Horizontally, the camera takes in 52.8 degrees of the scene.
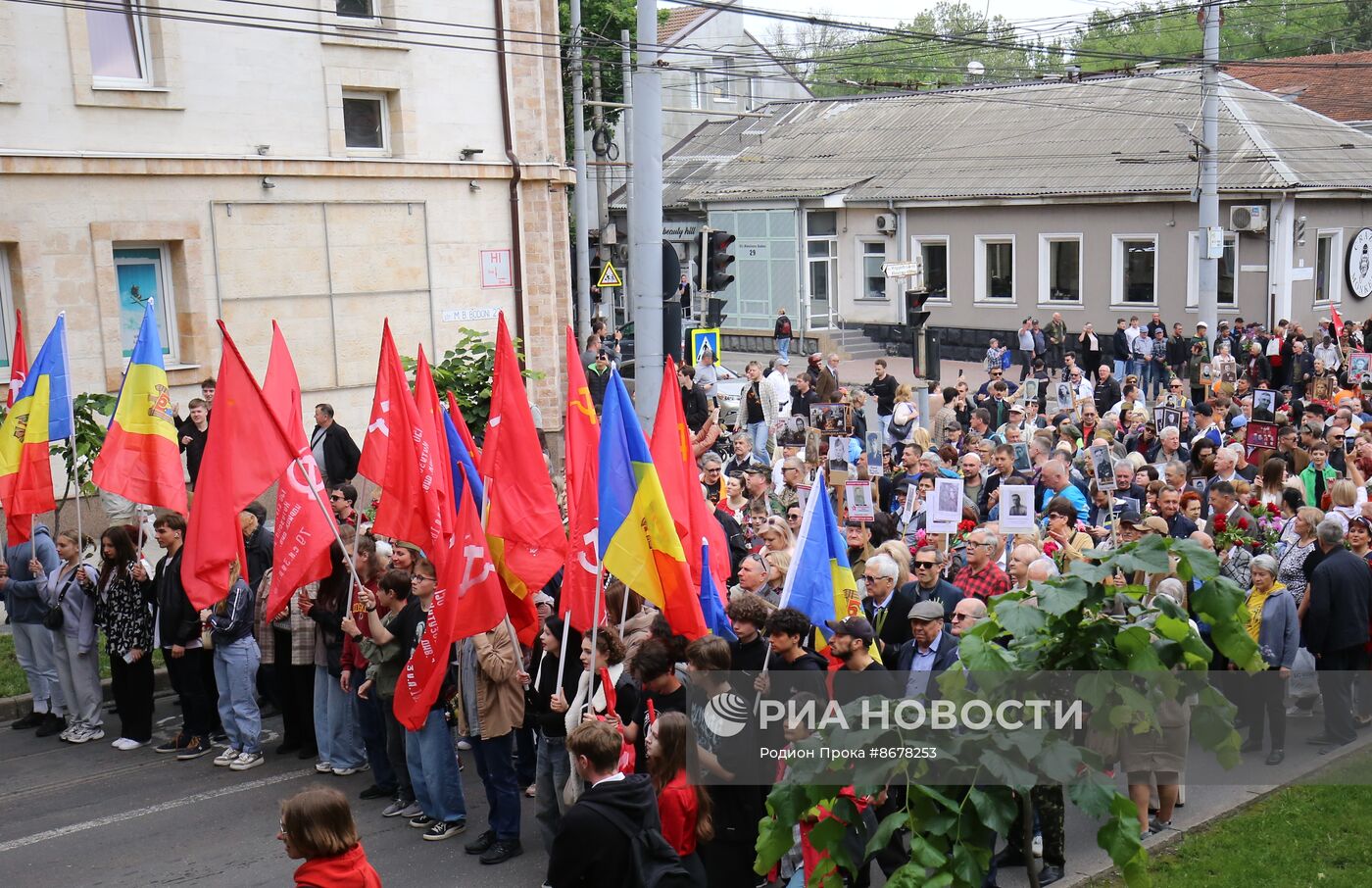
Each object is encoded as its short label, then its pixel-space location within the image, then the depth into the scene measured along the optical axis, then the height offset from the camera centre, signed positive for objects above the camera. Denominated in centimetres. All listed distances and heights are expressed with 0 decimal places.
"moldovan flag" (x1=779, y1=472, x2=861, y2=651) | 828 -168
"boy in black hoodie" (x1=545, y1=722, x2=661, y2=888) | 546 -211
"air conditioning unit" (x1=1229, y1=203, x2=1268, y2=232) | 3084 +124
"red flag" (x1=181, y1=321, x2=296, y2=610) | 911 -107
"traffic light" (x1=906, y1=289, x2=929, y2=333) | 1911 -33
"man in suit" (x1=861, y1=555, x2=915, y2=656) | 880 -200
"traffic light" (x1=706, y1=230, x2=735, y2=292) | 1493 +36
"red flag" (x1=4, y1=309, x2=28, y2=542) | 1070 -54
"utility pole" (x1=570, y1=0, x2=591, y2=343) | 3098 +174
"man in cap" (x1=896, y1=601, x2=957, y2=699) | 759 -198
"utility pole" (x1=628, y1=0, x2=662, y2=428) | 1160 +61
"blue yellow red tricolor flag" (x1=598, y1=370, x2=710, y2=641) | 768 -131
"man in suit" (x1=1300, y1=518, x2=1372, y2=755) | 936 -239
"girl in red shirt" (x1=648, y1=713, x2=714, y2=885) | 649 -235
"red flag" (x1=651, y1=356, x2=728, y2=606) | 859 -109
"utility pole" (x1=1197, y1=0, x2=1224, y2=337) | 2622 +172
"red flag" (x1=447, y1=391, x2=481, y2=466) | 1008 -88
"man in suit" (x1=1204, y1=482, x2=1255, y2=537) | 1120 -186
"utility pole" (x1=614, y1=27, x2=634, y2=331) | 3609 +480
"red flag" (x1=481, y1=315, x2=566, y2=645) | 853 -132
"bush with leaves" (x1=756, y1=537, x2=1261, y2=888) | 428 -142
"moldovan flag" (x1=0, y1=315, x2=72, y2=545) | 1059 -88
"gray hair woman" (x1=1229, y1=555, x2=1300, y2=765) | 919 -248
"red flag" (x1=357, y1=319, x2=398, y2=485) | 977 -92
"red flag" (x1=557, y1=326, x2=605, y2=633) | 781 -123
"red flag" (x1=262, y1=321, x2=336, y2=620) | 905 -147
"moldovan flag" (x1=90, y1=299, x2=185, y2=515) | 1004 -94
